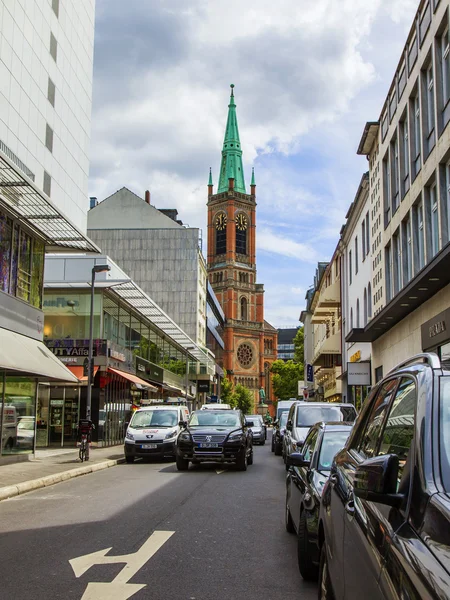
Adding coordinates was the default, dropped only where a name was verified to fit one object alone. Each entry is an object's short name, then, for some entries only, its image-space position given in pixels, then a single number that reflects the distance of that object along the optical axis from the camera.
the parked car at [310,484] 6.12
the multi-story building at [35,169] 20.20
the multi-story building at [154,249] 74.56
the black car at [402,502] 2.44
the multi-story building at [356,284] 33.31
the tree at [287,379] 106.69
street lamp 25.08
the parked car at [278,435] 28.56
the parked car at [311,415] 16.95
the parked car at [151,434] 22.75
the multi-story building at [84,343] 31.88
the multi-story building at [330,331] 46.66
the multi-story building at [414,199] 18.06
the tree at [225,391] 118.57
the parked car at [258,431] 38.75
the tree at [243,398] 135.88
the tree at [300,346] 103.25
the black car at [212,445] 18.86
